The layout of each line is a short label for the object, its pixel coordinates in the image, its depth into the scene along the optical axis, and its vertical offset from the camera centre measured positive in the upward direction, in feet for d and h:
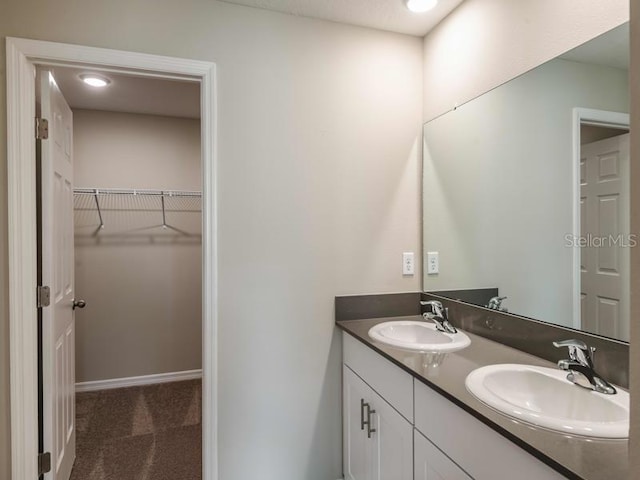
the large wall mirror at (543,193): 3.78 +0.56
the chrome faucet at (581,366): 3.40 -1.23
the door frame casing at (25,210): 4.83 +0.38
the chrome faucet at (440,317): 5.52 -1.24
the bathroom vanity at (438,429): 2.54 -1.69
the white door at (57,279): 5.32 -0.65
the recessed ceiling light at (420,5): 5.58 +3.55
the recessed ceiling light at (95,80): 7.87 +3.45
